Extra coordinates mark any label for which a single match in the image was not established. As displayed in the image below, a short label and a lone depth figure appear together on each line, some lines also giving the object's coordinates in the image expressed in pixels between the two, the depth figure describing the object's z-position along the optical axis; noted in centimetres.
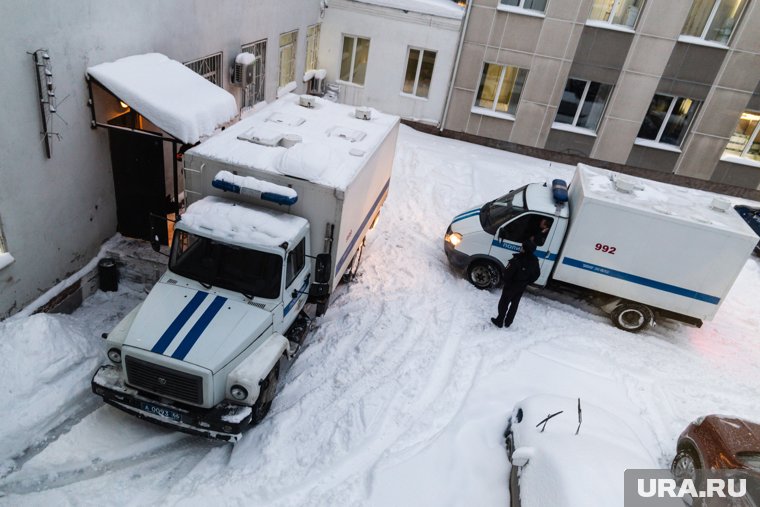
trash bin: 875
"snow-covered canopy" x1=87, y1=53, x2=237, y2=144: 795
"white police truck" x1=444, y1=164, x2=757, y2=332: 884
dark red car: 584
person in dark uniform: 852
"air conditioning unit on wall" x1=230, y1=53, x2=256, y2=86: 1217
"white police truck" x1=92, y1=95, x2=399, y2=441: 584
